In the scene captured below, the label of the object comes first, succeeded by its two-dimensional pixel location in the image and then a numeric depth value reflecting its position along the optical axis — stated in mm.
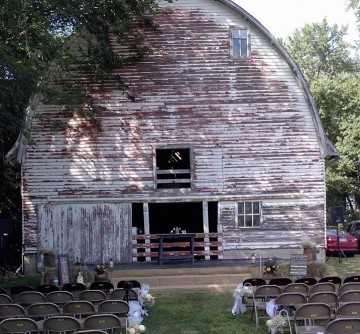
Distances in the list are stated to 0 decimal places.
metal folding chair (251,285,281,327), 13183
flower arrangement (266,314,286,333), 10477
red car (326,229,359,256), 26141
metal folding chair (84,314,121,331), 10266
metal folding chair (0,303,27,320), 11594
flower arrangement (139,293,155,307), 13961
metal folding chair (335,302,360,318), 10828
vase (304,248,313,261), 19748
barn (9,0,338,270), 21609
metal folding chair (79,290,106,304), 13289
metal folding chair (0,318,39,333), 10188
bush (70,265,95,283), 18453
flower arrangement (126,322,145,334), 9453
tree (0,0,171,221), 15812
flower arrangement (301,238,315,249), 20000
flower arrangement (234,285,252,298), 13391
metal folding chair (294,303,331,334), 10844
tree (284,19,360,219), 37969
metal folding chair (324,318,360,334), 9250
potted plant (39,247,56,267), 19375
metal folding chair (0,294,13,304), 12320
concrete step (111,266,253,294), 18047
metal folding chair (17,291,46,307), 13096
